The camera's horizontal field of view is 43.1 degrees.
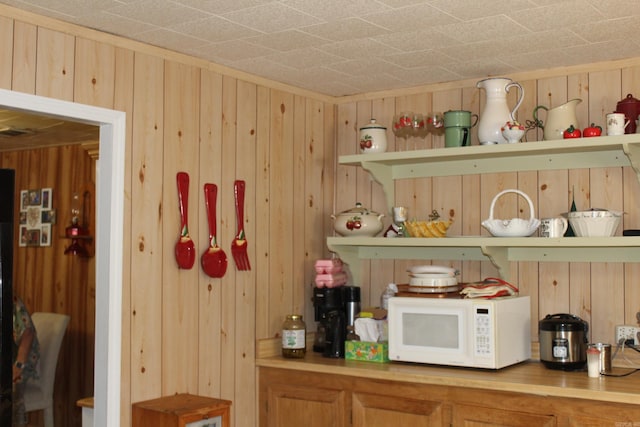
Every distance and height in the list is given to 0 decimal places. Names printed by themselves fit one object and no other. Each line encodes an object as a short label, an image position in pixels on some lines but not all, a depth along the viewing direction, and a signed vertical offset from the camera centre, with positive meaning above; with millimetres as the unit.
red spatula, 3340 +85
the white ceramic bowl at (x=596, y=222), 3203 +144
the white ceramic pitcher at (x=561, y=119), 3383 +584
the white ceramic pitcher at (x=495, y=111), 3533 +645
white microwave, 3293 -306
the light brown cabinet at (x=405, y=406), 2936 -585
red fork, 3625 +85
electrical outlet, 3375 -310
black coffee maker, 3832 -235
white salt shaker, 3137 -404
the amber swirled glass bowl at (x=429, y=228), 3598 +133
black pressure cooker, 3250 -341
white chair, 5012 -698
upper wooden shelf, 3252 +450
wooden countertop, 2906 -467
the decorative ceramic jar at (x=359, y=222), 3803 +166
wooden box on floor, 3025 -590
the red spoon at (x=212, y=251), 3456 +25
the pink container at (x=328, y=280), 3928 -110
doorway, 3059 -40
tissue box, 3598 -419
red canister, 3293 +607
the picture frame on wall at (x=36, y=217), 5973 +292
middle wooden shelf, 3250 +42
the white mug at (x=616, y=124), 3203 +532
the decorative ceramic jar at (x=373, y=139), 3830 +559
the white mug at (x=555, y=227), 3295 +127
